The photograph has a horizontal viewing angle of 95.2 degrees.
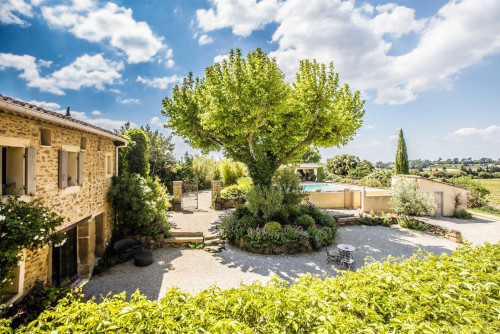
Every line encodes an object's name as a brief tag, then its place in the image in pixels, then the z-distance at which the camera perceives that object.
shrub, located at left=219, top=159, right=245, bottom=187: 24.70
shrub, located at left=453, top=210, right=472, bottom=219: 16.47
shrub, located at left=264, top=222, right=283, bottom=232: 11.35
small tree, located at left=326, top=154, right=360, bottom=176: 37.28
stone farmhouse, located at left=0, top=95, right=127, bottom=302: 5.18
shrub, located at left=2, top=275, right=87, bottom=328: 4.98
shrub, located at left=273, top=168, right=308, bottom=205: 13.50
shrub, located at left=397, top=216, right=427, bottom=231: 13.86
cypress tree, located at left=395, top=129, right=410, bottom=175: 27.34
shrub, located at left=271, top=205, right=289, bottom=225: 13.04
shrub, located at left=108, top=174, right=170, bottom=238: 10.08
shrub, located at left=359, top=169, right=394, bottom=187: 26.13
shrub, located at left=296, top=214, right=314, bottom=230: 12.41
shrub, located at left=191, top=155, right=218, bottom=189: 27.97
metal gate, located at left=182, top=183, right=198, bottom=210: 18.34
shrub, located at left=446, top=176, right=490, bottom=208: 19.80
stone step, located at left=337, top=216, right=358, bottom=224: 14.64
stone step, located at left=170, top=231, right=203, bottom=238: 11.23
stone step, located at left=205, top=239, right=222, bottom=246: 11.02
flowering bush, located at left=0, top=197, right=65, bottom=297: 4.31
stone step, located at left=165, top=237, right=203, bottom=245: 10.90
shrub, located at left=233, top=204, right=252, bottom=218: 13.81
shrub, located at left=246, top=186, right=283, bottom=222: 12.20
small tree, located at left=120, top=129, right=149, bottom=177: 14.32
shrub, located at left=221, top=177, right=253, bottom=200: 18.65
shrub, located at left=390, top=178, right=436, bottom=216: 13.91
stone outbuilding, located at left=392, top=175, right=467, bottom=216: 16.83
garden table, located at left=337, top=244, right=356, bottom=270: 8.82
